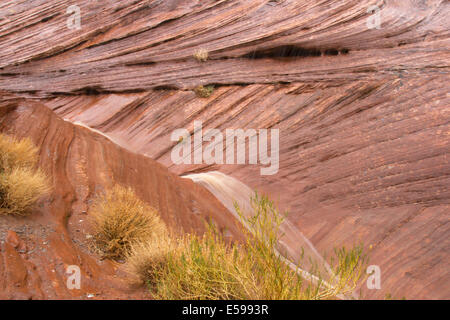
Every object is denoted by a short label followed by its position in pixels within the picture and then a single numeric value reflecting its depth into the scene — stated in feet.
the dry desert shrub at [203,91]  36.88
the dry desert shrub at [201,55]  38.09
